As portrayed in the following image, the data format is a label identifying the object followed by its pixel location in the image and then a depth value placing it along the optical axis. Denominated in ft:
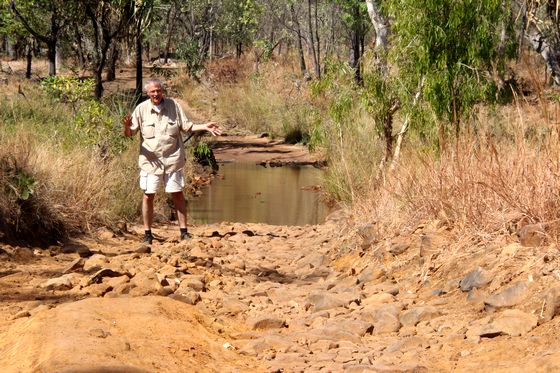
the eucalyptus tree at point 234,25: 147.84
